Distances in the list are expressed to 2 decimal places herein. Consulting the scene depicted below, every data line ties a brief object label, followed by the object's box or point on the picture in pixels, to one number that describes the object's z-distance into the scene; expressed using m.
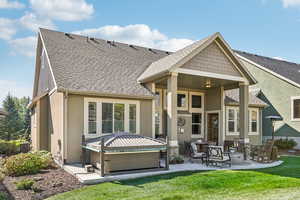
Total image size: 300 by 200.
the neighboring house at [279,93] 17.86
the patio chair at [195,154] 10.59
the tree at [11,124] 25.62
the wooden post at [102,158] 7.80
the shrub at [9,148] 13.94
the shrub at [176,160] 10.07
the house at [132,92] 10.19
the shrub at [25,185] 6.74
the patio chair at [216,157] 9.68
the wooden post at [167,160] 8.85
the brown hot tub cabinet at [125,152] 8.19
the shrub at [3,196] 5.83
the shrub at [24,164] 8.44
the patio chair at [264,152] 11.05
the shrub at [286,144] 17.23
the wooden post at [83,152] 9.47
